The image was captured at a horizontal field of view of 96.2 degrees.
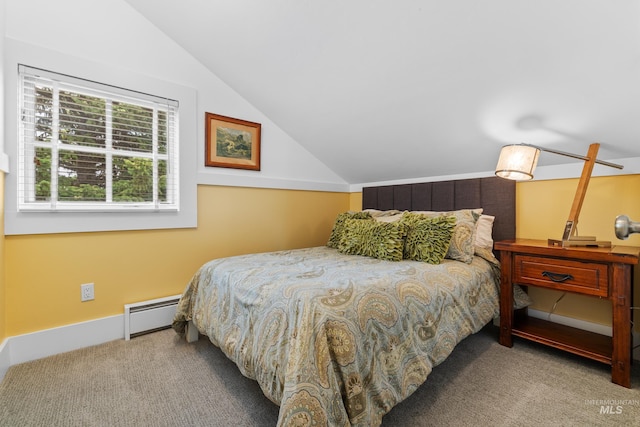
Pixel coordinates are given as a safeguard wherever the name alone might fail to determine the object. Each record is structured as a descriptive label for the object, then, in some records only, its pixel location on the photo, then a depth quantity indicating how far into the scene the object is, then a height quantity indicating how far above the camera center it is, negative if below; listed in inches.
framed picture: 99.3 +25.2
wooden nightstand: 60.5 -17.2
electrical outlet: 78.2 -21.8
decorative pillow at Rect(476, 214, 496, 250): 88.7 -6.3
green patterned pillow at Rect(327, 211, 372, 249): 103.2 -5.0
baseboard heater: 82.7 -30.9
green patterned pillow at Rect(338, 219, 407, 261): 79.1 -8.2
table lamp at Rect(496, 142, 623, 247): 69.8 +10.7
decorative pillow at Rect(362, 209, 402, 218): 106.5 -0.6
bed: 40.6 -20.1
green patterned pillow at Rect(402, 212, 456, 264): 76.0 -7.4
